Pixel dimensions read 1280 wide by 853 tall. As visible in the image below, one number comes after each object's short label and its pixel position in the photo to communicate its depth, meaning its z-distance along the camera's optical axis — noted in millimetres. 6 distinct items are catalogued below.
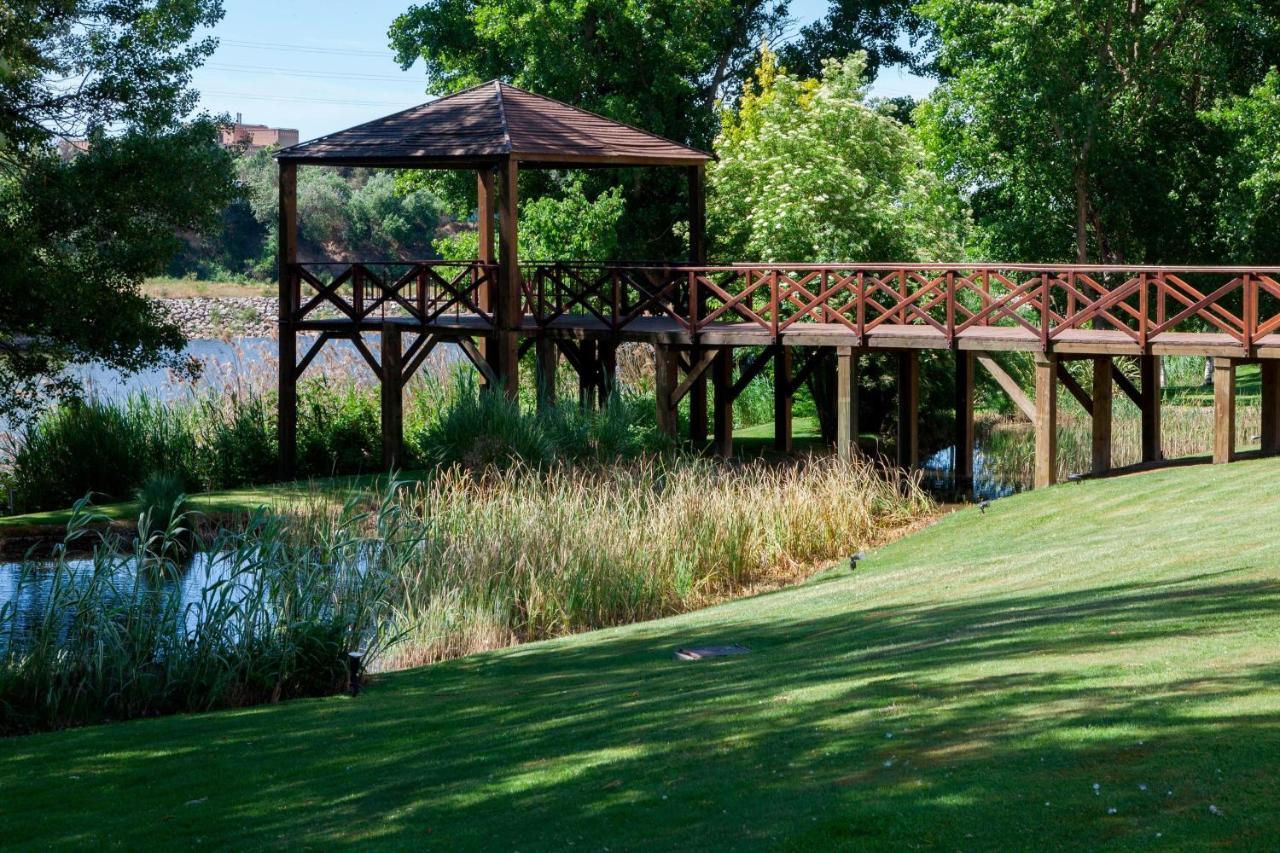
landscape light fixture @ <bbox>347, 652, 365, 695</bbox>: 9602
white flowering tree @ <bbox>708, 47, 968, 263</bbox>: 25812
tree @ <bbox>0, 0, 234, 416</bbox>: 18625
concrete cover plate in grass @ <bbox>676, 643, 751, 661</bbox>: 9594
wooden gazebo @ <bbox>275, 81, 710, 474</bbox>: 21656
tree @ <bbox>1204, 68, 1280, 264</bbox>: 27672
